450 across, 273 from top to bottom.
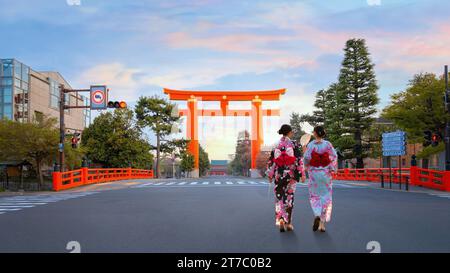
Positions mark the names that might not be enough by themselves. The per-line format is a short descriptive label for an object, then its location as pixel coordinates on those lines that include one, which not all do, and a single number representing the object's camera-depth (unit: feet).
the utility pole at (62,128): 79.24
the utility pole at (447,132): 69.41
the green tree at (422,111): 100.83
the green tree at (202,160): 341.78
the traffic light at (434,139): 68.44
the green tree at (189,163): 239.11
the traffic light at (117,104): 74.43
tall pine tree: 131.54
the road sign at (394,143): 72.08
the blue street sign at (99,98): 77.41
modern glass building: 147.13
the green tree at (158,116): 163.63
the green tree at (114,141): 139.03
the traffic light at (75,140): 80.23
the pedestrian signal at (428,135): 69.22
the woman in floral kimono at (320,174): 24.43
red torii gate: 163.63
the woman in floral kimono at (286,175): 24.93
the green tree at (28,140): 91.91
